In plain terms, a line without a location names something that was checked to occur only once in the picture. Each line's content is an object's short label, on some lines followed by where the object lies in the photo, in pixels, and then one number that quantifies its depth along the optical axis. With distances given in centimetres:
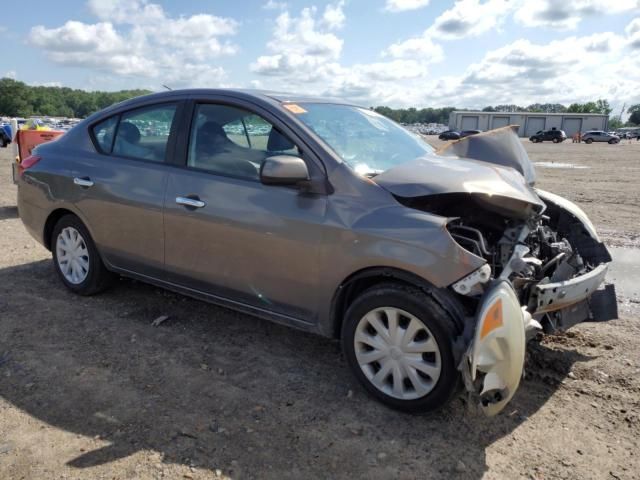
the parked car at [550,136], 5325
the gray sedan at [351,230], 294
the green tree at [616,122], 14288
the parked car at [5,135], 2873
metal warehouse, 8338
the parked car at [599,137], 5197
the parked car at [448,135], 5341
